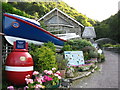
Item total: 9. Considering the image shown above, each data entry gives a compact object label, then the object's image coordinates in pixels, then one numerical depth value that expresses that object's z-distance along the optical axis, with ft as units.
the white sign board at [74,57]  18.42
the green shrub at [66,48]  20.51
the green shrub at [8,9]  16.79
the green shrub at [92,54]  21.71
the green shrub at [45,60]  12.55
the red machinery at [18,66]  10.44
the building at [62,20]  47.47
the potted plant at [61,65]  13.57
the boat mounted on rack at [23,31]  14.32
